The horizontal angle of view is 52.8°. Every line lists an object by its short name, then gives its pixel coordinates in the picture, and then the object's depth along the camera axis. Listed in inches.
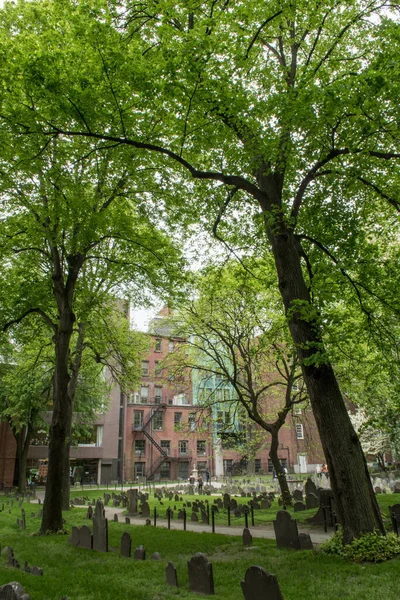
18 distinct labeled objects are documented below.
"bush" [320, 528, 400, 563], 263.0
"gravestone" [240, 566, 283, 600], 181.2
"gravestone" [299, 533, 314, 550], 328.5
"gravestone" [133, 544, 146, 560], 314.9
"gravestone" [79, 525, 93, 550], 362.8
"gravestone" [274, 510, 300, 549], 334.0
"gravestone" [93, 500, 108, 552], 355.3
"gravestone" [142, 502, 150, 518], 635.3
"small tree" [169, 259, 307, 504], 678.5
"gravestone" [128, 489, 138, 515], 663.8
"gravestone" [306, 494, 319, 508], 594.5
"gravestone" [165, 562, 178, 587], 243.5
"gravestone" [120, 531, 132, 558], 327.5
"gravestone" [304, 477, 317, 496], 670.0
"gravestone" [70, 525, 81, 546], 371.2
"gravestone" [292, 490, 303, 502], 735.1
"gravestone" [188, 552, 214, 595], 229.5
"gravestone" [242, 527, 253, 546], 362.0
